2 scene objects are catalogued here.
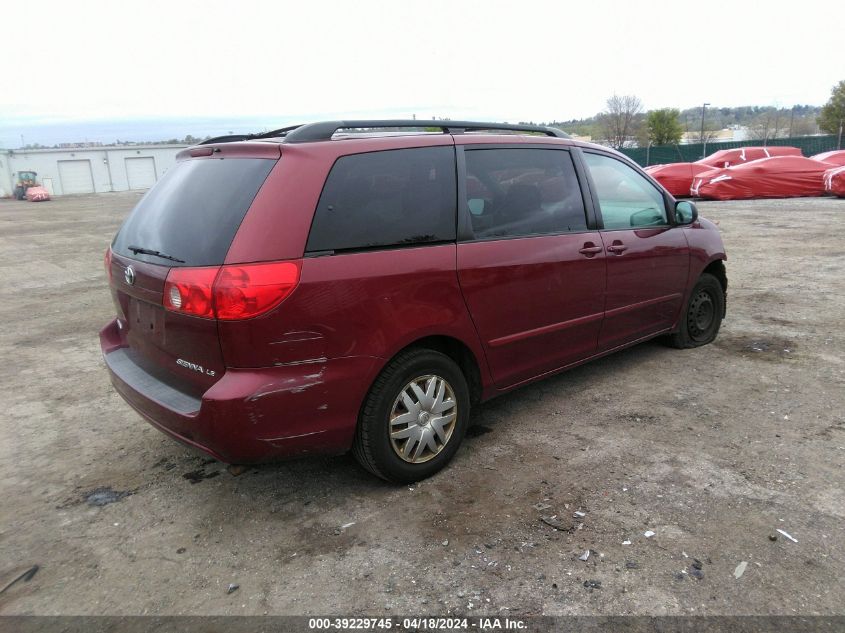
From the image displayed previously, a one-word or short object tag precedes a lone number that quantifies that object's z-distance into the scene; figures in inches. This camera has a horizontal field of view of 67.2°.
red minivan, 108.9
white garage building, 2351.1
